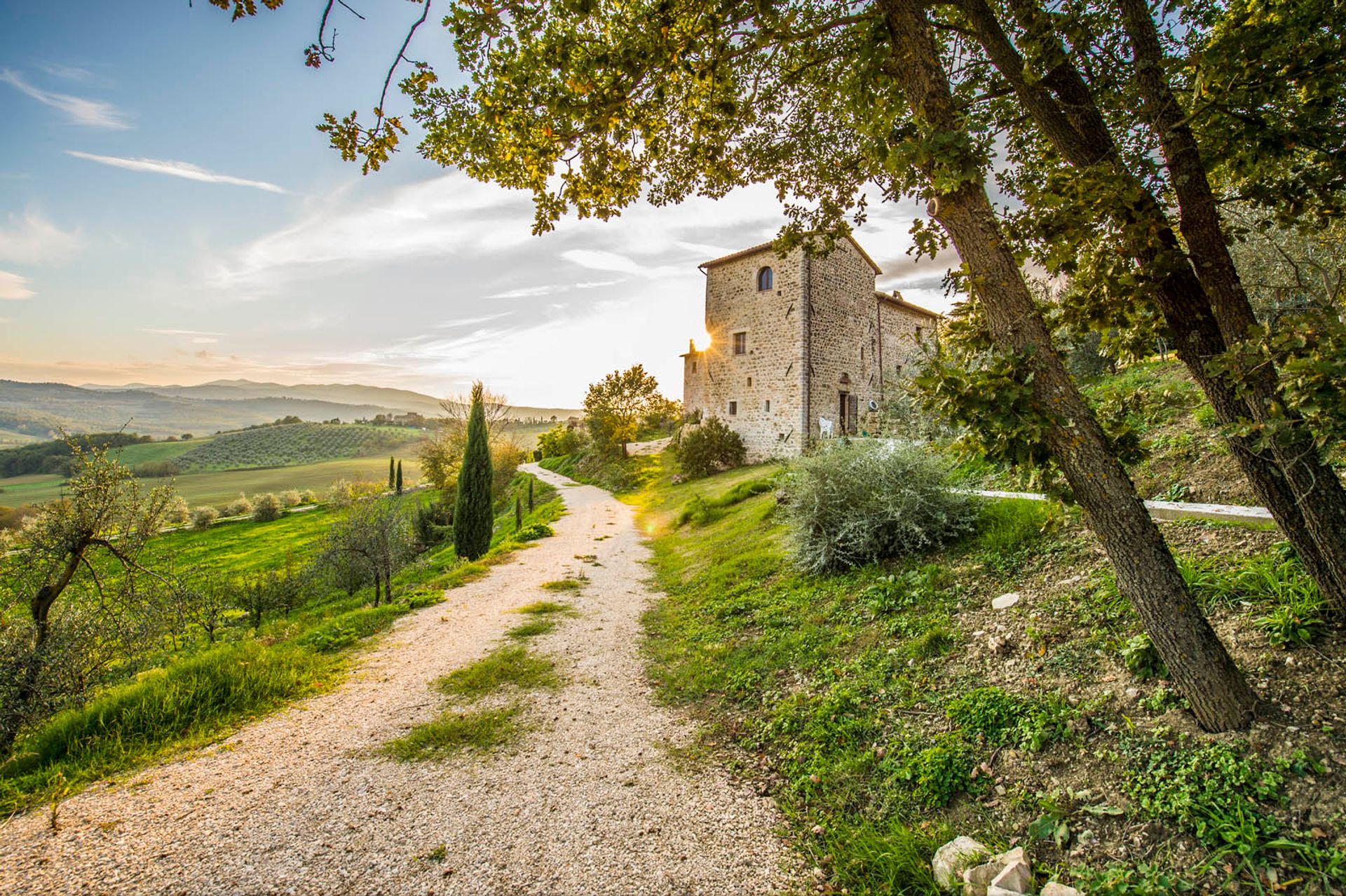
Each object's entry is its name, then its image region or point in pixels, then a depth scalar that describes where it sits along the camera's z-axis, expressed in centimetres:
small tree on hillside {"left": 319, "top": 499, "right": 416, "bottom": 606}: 944
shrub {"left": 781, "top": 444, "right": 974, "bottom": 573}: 612
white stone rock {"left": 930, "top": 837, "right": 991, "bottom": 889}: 233
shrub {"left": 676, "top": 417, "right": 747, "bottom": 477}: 2150
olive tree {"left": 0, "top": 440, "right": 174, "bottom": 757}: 393
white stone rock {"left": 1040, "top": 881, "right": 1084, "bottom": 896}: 204
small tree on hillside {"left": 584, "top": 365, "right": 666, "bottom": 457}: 3005
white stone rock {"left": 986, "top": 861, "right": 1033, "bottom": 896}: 213
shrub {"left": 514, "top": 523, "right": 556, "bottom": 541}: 1451
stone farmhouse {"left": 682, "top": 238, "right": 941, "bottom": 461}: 2014
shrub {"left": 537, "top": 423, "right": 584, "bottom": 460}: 4228
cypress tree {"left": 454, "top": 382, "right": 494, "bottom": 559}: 1440
